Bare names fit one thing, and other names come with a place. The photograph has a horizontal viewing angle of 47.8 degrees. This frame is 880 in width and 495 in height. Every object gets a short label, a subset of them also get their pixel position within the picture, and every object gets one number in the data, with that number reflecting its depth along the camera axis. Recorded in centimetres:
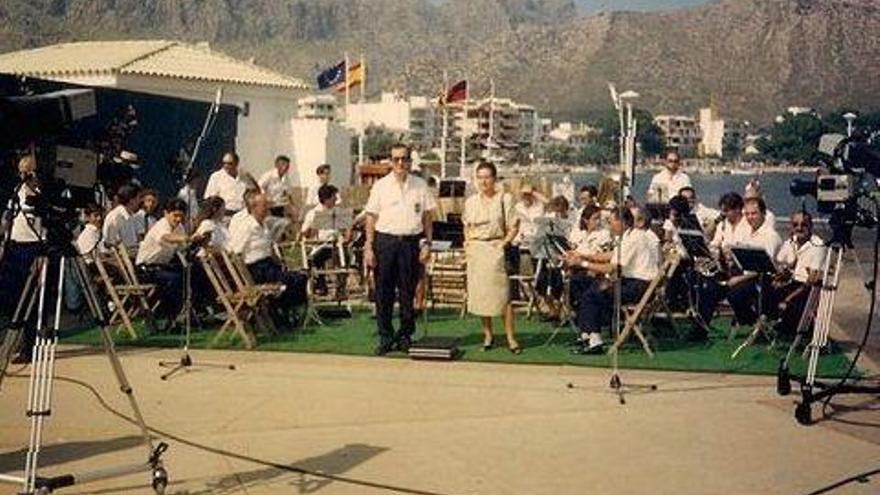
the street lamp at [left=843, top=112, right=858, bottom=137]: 994
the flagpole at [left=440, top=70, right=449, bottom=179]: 3736
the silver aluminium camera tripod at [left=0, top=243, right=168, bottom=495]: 492
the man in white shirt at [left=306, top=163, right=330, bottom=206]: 1566
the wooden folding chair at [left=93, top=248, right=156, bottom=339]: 1097
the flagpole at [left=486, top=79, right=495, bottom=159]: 4222
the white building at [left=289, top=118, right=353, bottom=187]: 3491
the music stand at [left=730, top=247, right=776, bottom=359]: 1068
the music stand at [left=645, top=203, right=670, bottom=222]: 1372
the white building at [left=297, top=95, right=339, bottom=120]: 11605
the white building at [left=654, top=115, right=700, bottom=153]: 17170
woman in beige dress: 1052
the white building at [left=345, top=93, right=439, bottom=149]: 17825
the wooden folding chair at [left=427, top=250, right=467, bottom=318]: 1370
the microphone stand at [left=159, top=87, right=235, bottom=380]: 925
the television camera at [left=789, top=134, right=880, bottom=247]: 722
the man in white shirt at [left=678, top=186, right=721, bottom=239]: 1429
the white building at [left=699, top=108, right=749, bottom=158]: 18312
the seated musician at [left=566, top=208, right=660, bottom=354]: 1044
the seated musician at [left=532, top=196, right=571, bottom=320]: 1248
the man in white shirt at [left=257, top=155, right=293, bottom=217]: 1653
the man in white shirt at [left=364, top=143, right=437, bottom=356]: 1046
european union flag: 3178
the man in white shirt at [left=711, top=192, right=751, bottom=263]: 1195
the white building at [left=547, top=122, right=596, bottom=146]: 17625
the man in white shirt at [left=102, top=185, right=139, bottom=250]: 1265
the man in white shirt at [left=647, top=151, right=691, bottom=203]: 1518
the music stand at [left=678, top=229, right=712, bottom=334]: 1132
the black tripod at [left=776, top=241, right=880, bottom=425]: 733
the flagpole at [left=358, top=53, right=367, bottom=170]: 3375
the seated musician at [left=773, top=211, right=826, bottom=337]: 1081
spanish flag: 3245
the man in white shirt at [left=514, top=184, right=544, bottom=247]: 1416
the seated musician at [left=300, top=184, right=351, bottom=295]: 1412
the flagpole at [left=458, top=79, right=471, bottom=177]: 3597
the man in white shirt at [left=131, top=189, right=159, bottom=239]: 1313
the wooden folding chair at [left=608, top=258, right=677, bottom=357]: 998
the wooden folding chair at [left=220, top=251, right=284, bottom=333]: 1073
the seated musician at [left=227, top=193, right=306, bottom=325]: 1182
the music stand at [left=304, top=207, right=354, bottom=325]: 1402
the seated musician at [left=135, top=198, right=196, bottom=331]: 1159
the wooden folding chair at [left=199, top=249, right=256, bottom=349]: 1065
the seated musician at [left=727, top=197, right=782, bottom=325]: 1098
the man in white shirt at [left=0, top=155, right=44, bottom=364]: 1020
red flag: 3478
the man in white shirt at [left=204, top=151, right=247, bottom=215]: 1516
